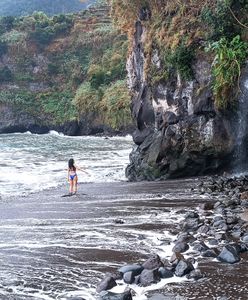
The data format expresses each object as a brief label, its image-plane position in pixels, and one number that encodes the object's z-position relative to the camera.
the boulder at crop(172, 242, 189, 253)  7.83
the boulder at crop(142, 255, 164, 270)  6.98
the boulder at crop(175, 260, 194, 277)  6.79
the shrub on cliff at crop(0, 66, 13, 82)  65.19
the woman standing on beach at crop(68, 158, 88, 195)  16.34
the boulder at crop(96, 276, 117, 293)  6.46
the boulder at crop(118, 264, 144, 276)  6.89
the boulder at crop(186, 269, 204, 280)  6.66
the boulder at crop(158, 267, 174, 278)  6.75
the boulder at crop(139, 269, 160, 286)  6.57
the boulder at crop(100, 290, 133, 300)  6.00
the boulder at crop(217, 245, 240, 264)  7.21
